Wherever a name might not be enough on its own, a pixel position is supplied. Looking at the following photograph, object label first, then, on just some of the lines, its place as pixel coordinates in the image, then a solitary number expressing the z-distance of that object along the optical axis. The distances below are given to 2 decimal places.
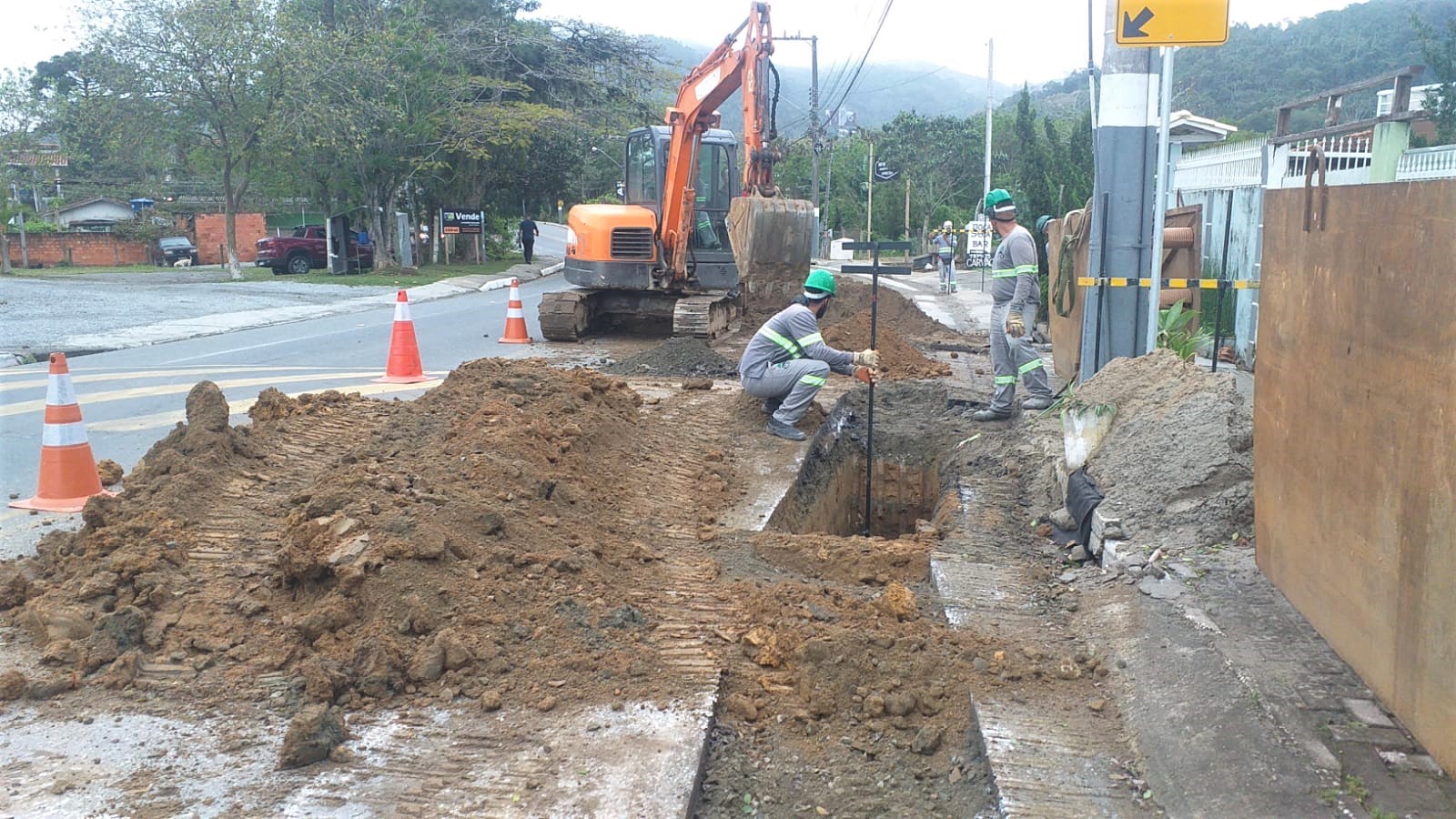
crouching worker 8.30
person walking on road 38.91
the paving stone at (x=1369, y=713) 3.44
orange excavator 13.52
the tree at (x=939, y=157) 51.00
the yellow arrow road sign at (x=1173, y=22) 7.01
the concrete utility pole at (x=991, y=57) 35.25
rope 9.40
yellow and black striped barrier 8.18
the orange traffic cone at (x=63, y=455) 6.03
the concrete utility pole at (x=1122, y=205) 8.30
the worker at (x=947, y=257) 27.30
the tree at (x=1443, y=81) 11.77
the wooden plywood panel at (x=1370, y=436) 3.13
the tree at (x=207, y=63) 26.59
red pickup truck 33.19
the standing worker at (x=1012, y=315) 8.90
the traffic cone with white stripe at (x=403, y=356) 10.92
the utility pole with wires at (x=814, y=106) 36.97
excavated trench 8.71
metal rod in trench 7.86
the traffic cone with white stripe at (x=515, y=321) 14.98
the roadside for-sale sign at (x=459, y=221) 35.66
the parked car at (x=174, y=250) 39.78
